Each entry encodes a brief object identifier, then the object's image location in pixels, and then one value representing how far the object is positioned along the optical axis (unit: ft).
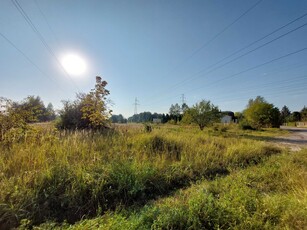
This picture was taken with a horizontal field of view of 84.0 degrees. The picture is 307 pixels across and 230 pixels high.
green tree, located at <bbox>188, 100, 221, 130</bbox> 62.90
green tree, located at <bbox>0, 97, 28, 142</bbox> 15.89
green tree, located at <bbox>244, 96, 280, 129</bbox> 102.12
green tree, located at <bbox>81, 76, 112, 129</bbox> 26.34
